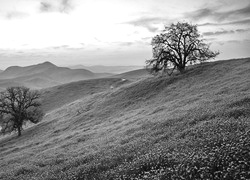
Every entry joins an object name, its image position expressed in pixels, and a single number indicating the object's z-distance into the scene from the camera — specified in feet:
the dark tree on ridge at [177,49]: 166.22
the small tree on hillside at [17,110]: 158.10
